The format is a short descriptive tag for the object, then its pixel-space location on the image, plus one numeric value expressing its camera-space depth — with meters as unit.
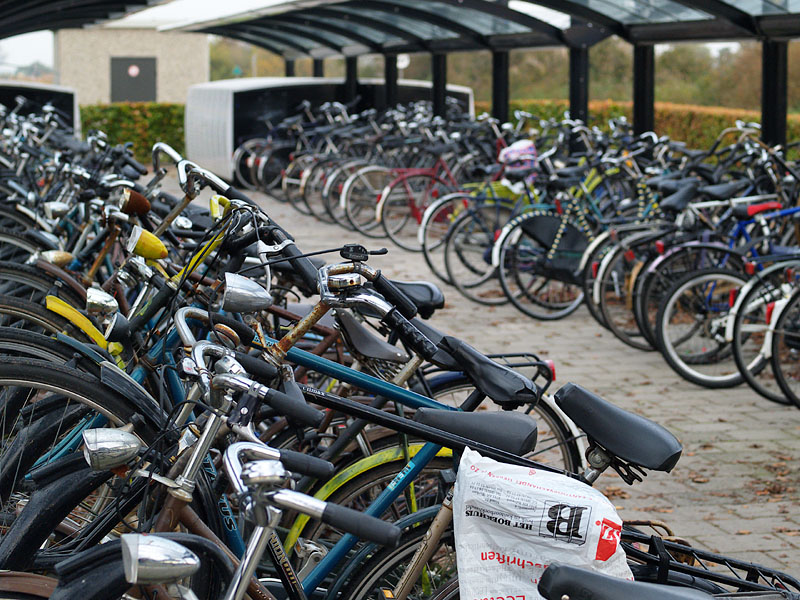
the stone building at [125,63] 30.67
